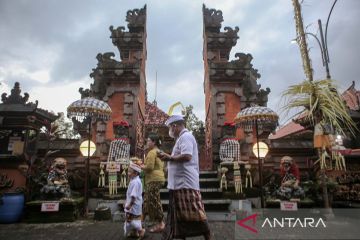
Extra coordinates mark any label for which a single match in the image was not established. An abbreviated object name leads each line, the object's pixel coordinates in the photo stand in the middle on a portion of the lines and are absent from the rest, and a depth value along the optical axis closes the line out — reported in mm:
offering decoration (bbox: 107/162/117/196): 8617
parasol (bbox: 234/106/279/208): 9062
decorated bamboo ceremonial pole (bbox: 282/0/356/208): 6609
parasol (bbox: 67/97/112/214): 9109
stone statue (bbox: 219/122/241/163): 10281
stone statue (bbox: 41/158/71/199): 7844
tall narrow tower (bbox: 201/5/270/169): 11727
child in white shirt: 5207
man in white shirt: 3582
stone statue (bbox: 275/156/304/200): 8039
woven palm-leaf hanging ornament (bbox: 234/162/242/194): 8256
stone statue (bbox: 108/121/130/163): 10344
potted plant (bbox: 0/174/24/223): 7262
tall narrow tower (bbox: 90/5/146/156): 11875
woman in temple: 5777
